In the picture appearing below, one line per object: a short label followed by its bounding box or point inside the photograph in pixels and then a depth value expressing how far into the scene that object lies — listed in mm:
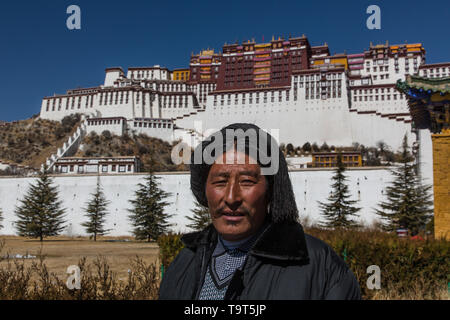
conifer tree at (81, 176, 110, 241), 32578
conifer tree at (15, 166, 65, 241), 31214
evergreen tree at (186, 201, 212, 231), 25234
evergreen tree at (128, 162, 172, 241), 29469
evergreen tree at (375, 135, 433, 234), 22500
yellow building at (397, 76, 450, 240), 11250
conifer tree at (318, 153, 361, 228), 25403
